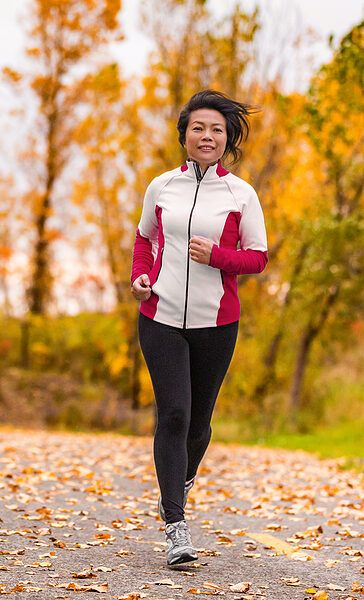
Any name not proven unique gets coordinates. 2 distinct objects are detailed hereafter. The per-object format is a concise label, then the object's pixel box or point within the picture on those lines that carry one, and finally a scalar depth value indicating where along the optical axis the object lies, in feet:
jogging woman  15.64
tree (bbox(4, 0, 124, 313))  82.74
